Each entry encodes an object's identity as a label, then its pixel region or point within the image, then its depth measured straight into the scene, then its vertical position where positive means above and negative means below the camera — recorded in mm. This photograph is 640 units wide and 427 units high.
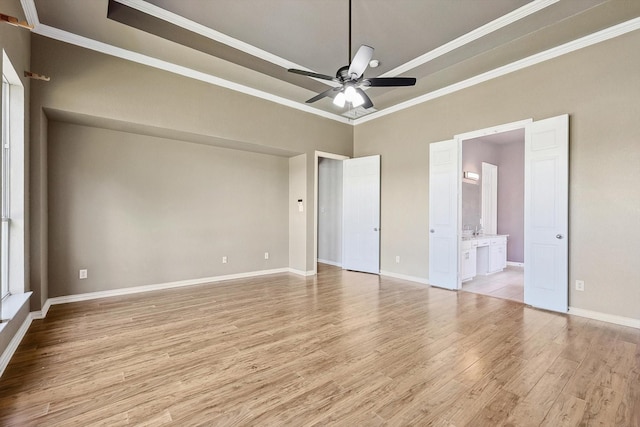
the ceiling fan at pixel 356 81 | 2758 +1319
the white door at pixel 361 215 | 6055 -118
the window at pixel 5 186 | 2848 +227
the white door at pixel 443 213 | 4801 -61
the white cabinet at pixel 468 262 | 5251 -976
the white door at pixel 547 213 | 3695 -46
